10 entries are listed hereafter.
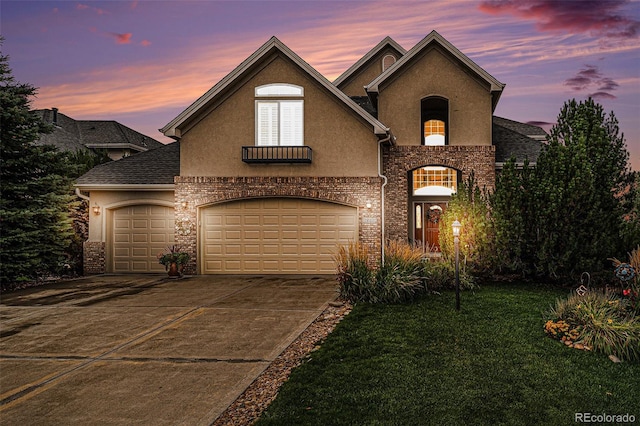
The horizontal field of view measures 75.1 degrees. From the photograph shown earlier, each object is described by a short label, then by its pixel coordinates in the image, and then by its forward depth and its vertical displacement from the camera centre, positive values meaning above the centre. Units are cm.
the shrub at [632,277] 725 -103
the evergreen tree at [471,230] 1159 -19
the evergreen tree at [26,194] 1266 +100
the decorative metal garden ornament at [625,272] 777 -93
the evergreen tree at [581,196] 1056 +68
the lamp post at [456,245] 861 -45
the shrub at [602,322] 587 -155
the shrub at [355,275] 960 -123
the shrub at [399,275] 938 -121
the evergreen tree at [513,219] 1119 +11
